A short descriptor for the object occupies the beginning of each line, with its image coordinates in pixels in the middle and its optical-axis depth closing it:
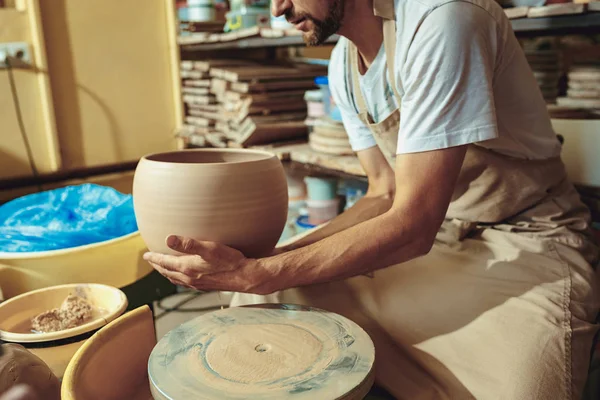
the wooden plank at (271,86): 2.51
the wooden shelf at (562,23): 1.37
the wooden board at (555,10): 1.36
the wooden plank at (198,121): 2.85
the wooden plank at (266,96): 2.52
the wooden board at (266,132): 2.46
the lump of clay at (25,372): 0.81
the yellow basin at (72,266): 1.32
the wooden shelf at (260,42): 2.12
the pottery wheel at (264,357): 0.80
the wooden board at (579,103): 1.87
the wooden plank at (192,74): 2.84
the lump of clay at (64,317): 1.16
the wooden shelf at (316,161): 2.04
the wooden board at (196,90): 2.85
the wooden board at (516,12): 1.47
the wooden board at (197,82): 2.83
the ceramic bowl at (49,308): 1.05
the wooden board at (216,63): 2.74
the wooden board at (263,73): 2.54
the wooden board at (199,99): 2.86
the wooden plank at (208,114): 2.72
